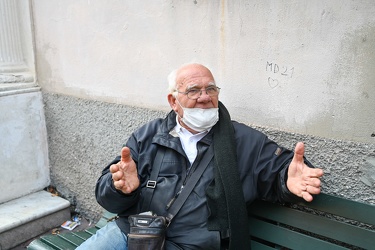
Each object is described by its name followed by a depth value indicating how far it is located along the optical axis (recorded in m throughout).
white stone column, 4.15
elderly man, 2.36
